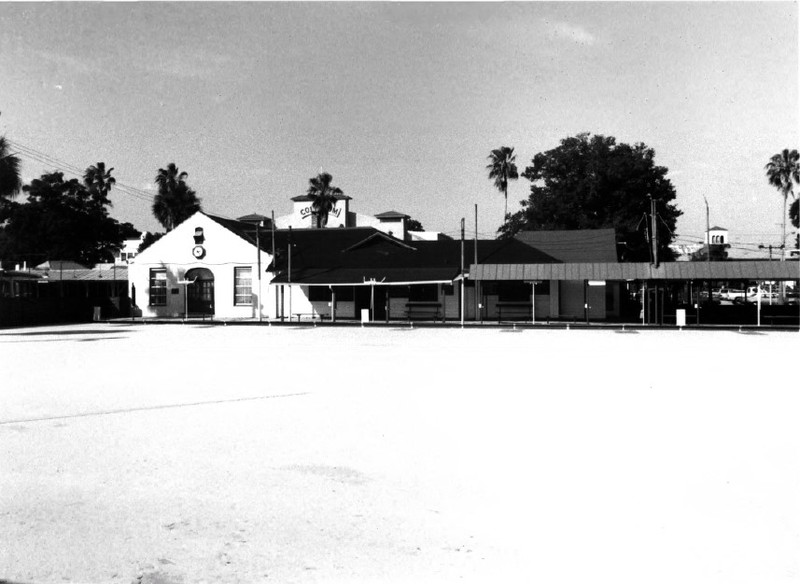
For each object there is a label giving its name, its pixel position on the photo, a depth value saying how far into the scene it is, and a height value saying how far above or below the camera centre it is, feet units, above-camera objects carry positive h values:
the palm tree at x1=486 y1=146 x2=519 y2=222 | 247.91 +48.34
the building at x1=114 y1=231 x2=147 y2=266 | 305.49 +26.93
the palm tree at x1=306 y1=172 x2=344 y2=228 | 238.07 +37.34
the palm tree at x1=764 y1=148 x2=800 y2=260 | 275.39 +51.89
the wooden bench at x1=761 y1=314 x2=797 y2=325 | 113.46 -2.39
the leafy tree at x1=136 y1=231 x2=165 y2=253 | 283.10 +27.98
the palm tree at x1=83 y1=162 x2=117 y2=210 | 265.34 +47.21
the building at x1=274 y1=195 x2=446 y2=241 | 242.15 +30.79
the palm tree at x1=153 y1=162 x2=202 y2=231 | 221.05 +33.06
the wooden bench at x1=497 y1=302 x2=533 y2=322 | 124.77 -0.93
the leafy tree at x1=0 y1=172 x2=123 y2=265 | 243.60 +28.91
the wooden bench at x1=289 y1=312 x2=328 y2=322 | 131.88 -1.84
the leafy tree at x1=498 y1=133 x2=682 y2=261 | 184.24 +30.15
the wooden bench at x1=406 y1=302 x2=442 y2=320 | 126.10 -0.90
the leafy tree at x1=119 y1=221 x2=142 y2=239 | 281.80 +32.80
